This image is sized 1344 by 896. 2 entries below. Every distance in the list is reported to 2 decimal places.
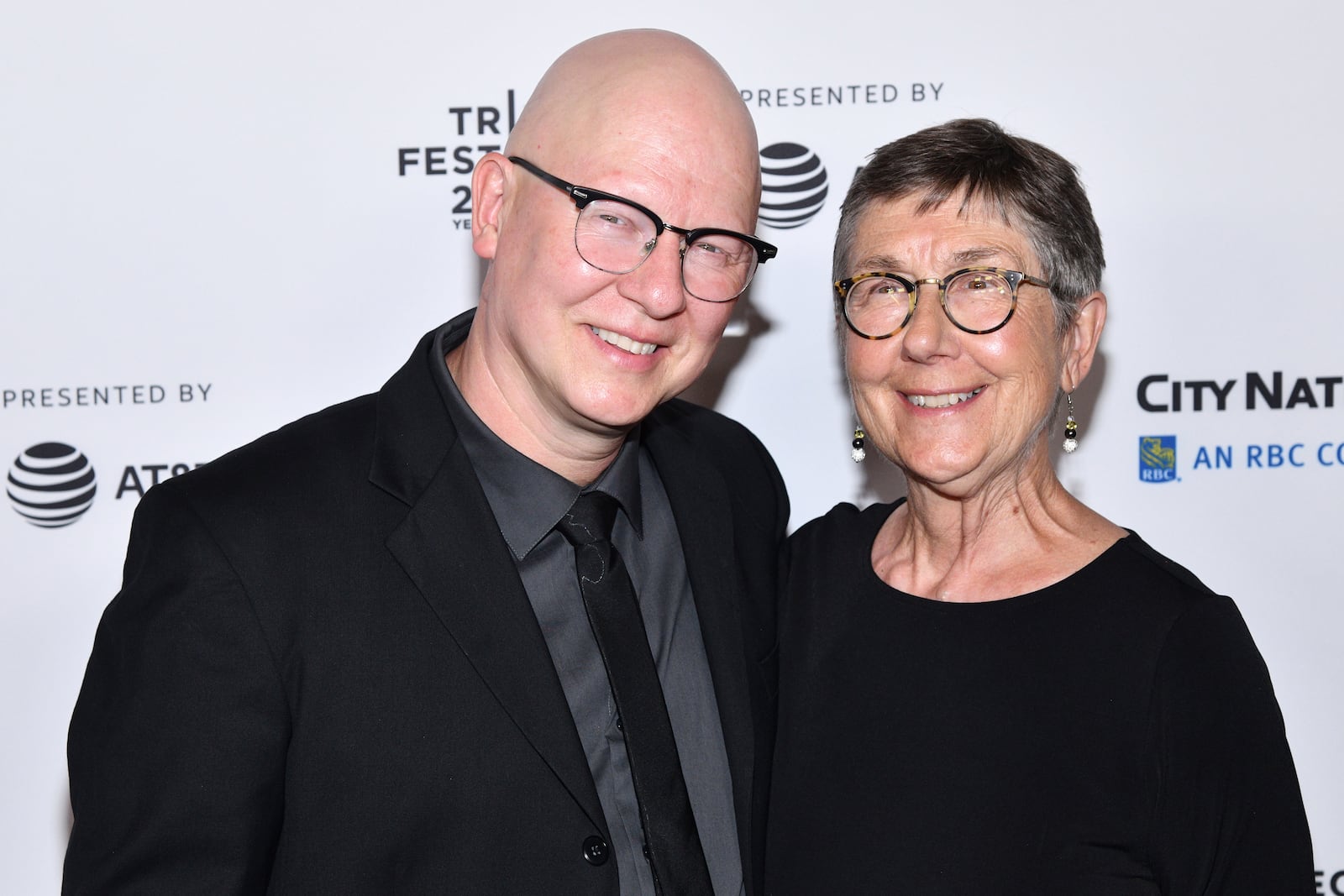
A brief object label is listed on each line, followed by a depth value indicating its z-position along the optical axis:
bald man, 1.51
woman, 1.62
